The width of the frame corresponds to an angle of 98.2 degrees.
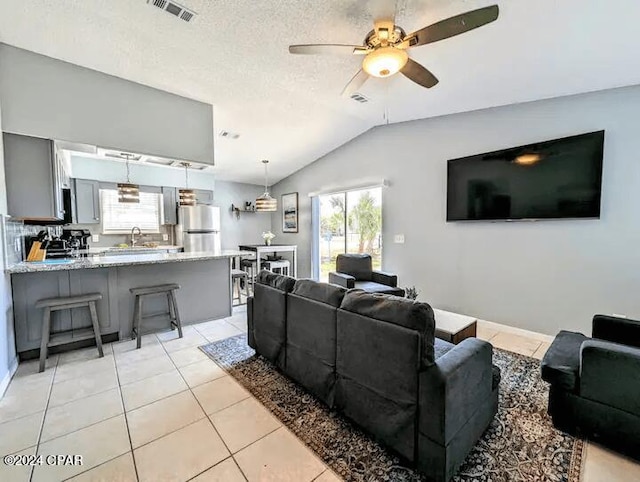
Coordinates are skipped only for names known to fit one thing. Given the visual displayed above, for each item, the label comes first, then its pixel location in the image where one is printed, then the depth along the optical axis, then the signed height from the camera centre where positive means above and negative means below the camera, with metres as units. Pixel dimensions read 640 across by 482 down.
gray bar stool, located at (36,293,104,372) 2.52 -0.78
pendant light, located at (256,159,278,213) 5.11 +0.41
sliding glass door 5.12 +0.00
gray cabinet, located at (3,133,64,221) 2.68 +0.51
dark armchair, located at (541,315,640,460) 1.50 -0.97
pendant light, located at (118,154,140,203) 3.44 +0.43
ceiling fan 1.64 +1.21
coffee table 2.41 -0.92
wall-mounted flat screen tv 2.77 +0.50
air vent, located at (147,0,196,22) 2.03 +1.64
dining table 5.62 -0.50
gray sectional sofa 1.35 -0.84
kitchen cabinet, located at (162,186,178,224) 5.84 +0.47
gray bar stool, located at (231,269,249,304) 4.60 -0.94
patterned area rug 1.47 -1.30
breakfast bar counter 2.71 -0.69
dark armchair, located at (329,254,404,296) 3.92 -0.76
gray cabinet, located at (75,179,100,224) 4.93 +0.47
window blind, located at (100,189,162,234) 5.32 +0.28
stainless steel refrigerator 5.79 -0.02
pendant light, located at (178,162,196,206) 4.05 +0.44
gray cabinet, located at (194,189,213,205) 6.26 +0.70
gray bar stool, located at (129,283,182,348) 3.00 -0.89
